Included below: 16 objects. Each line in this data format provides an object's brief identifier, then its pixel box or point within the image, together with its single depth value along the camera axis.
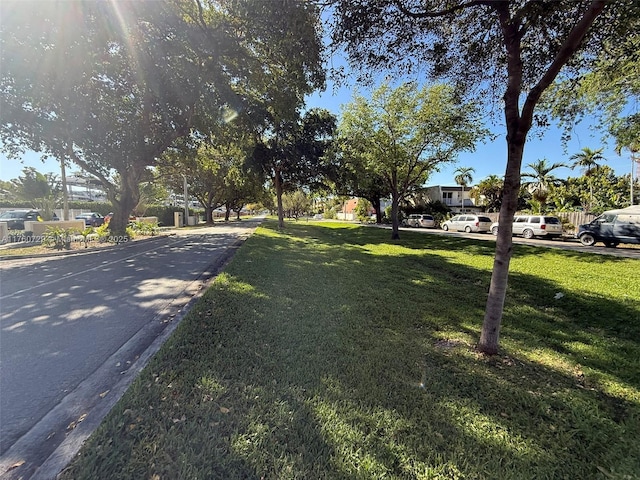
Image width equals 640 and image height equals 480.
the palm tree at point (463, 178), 45.53
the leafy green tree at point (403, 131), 14.14
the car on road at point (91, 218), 27.35
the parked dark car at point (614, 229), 13.56
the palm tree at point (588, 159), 31.09
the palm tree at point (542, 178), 33.44
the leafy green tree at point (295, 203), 65.25
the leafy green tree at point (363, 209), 52.91
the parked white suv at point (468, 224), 26.03
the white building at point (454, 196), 44.22
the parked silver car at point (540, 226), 19.84
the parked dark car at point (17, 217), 19.64
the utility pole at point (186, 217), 34.27
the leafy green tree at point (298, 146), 22.61
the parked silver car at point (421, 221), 34.12
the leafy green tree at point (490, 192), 36.78
